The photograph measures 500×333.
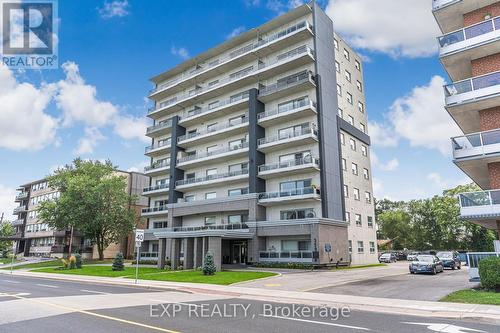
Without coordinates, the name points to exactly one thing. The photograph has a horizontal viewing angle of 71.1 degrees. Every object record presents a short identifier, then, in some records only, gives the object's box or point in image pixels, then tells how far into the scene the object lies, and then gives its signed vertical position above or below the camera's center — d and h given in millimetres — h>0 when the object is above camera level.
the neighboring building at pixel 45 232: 63281 +1622
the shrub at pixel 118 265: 33344 -2323
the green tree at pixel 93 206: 50000 +4963
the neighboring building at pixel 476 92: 19750 +8592
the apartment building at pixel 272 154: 36000 +10016
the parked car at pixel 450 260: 35000 -2235
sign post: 23125 +255
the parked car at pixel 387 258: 55950 -3192
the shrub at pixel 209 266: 26406 -1978
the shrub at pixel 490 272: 15078 -1531
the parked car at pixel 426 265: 28281 -2199
